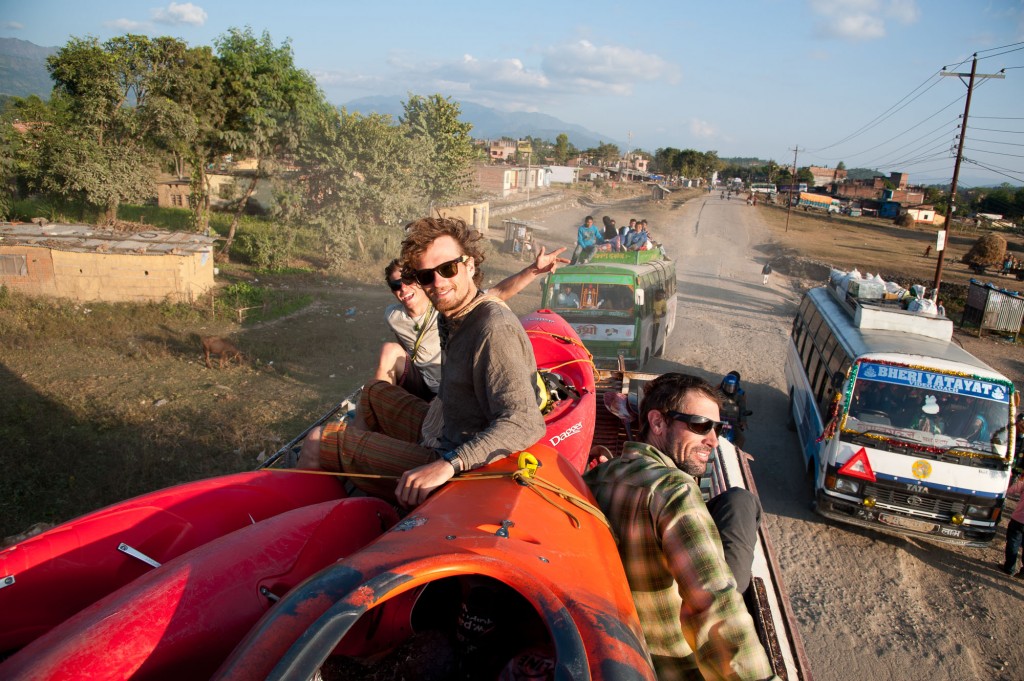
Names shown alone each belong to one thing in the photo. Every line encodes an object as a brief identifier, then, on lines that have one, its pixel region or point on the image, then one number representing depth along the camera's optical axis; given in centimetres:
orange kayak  143
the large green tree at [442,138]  2766
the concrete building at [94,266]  1557
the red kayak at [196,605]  164
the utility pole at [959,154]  1761
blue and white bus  649
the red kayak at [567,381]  426
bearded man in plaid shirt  193
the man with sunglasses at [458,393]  237
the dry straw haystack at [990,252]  3031
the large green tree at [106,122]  1889
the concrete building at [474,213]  2957
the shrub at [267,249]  2184
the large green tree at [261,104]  2191
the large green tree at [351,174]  2217
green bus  1096
